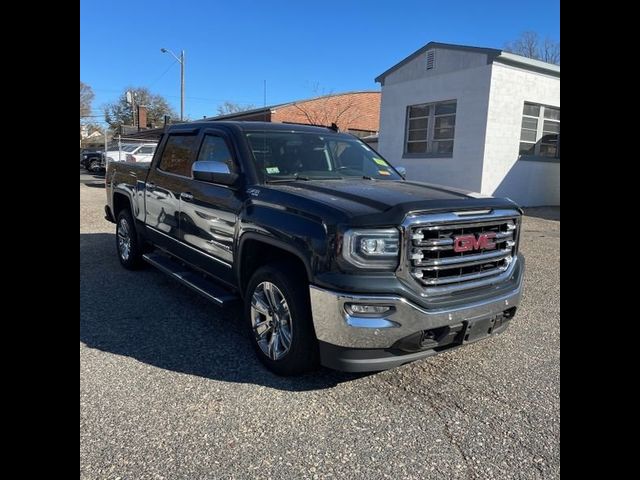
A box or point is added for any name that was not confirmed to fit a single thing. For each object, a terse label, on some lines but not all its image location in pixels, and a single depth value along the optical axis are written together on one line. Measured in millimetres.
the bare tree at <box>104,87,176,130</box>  63425
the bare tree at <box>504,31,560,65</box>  40969
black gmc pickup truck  2848
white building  13703
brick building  28406
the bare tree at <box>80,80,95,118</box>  62344
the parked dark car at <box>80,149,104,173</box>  29331
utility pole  31978
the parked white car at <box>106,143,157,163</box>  20419
